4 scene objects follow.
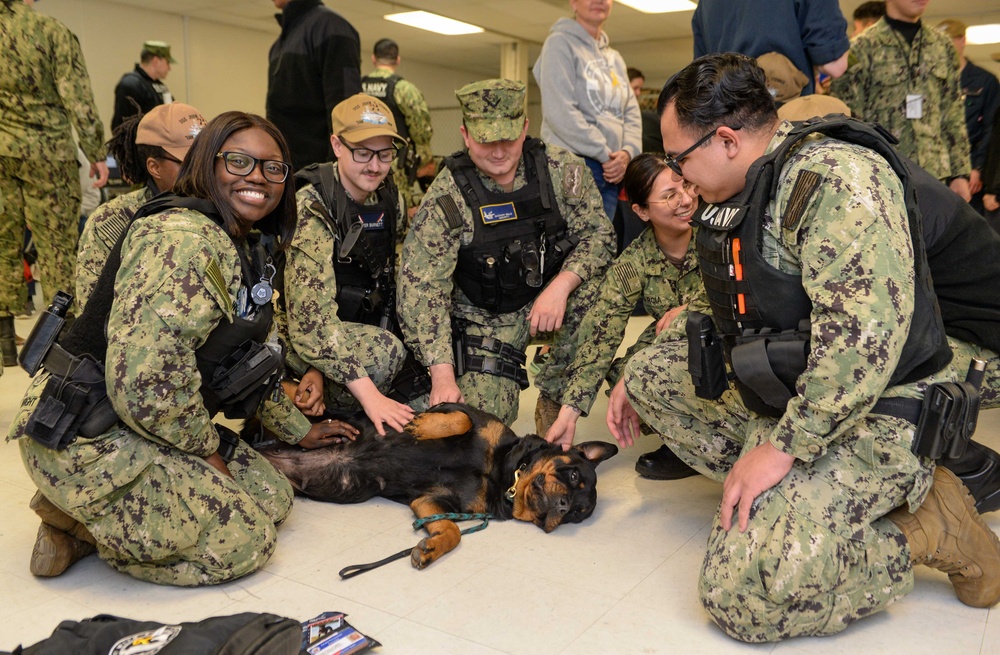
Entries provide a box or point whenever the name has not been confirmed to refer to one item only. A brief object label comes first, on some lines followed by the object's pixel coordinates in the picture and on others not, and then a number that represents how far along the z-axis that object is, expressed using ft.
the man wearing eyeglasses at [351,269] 10.18
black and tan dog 9.12
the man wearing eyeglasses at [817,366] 6.30
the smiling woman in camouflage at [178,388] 7.00
